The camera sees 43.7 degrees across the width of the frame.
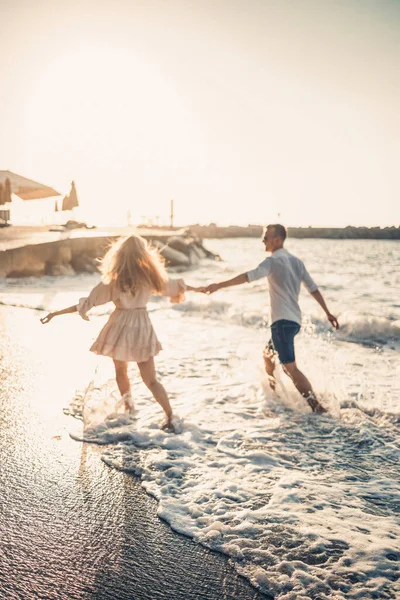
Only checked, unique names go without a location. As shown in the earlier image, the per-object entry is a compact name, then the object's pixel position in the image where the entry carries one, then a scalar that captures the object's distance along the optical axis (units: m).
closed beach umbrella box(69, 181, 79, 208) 31.38
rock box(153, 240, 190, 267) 21.77
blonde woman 4.33
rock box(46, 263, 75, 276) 17.27
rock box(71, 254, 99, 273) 18.64
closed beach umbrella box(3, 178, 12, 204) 24.02
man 5.15
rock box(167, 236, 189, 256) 23.96
